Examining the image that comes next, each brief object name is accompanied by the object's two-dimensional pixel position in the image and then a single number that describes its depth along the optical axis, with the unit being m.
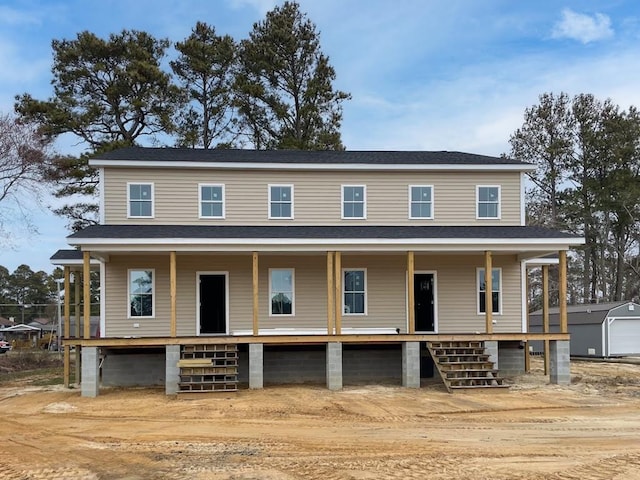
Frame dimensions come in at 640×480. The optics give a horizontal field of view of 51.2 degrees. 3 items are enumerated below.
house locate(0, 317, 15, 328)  71.34
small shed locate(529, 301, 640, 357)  30.44
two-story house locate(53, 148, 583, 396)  17.73
